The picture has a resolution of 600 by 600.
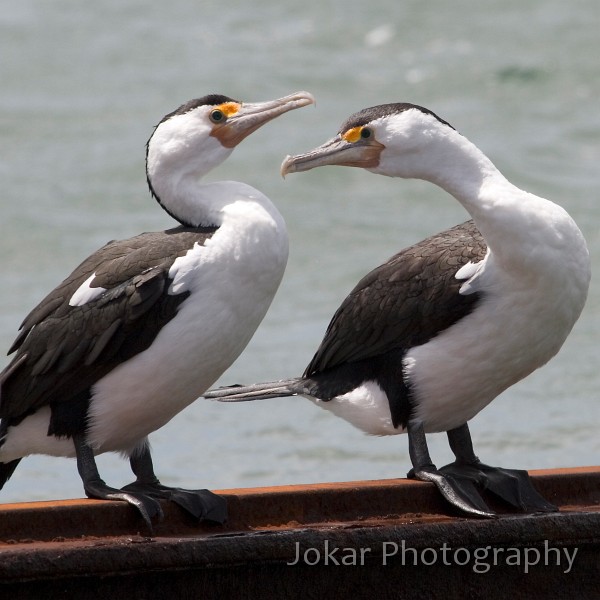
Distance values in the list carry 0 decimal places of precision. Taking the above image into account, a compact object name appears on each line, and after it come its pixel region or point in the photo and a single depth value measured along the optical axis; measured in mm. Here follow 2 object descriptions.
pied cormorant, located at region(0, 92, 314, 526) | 10844
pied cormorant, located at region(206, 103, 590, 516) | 11195
